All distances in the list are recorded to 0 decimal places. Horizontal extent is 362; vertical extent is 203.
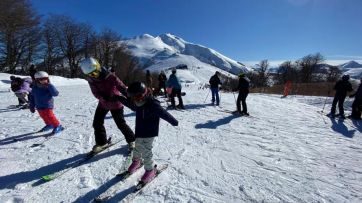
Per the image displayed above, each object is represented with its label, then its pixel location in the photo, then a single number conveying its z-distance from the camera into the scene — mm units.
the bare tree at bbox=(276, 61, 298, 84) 79250
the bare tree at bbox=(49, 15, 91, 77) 46750
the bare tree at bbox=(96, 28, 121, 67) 52969
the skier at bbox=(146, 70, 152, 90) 15523
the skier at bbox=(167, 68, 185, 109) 12547
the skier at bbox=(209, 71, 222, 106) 13860
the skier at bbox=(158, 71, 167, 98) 16219
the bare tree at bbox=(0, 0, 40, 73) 29764
